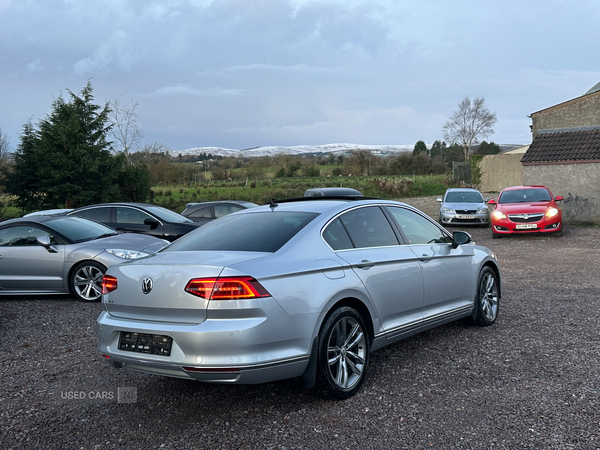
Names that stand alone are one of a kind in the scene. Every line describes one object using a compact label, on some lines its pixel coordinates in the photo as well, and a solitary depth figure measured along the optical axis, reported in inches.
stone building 759.1
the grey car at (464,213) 796.6
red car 629.9
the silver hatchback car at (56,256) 332.2
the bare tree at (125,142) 1931.6
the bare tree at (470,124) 3181.6
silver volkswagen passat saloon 144.3
